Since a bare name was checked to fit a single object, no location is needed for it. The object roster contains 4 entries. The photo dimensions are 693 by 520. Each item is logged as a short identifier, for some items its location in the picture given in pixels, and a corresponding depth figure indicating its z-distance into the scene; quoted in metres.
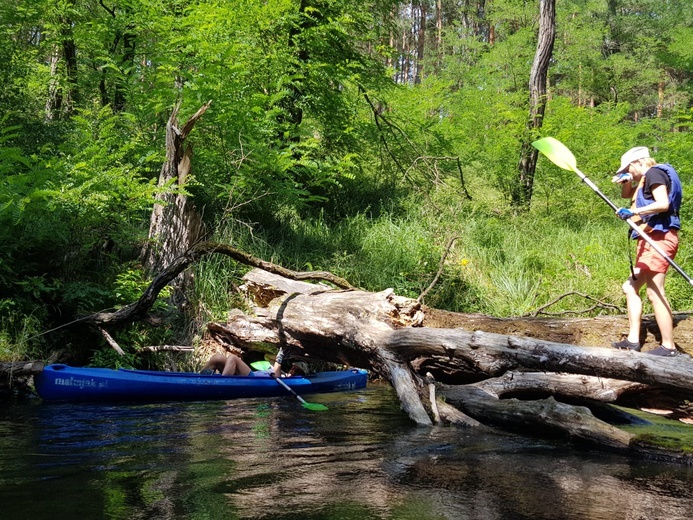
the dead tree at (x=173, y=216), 8.29
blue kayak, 6.46
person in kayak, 7.48
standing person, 5.34
